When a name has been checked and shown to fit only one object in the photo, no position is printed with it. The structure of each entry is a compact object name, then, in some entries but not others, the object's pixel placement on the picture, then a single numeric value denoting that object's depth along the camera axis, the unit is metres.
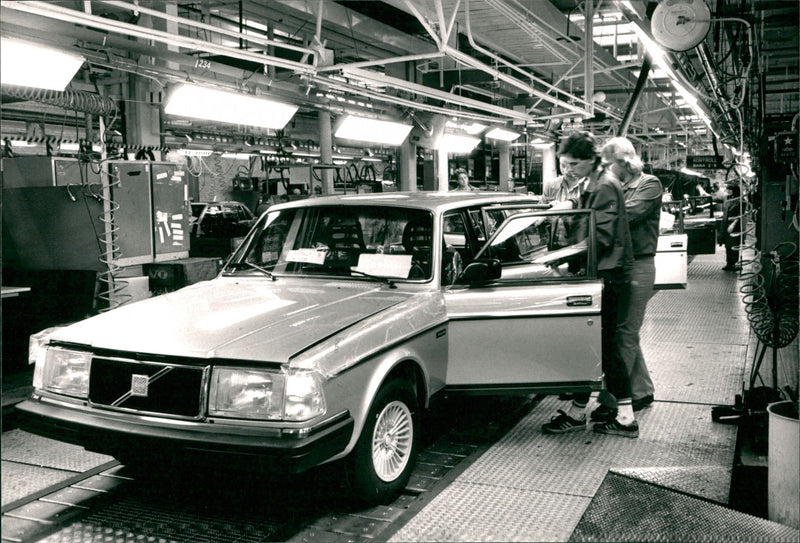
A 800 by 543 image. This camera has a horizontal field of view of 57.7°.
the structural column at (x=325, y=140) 14.15
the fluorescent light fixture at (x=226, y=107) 7.22
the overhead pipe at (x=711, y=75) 6.66
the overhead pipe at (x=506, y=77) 6.53
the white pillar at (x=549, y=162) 21.28
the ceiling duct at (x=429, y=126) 12.87
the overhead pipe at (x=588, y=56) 8.28
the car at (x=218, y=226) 11.87
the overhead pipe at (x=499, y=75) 6.22
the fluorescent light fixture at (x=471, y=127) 13.26
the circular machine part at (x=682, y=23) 5.82
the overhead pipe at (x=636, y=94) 8.45
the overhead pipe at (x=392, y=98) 7.53
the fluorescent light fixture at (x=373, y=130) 10.07
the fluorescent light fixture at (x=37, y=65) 5.35
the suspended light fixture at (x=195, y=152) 17.34
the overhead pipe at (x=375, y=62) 6.38
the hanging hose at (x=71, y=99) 5.93
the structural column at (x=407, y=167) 14.48
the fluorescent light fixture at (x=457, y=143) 13.20
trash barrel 3.37
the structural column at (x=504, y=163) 20.45
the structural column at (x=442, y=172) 14.59
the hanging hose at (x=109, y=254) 6.78
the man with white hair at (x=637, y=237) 4.96
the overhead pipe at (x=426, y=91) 6.77
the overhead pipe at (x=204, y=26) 4.38
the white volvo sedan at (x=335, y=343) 3.24
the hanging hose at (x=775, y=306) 4.54
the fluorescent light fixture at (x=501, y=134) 14.24
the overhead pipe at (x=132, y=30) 3.94
